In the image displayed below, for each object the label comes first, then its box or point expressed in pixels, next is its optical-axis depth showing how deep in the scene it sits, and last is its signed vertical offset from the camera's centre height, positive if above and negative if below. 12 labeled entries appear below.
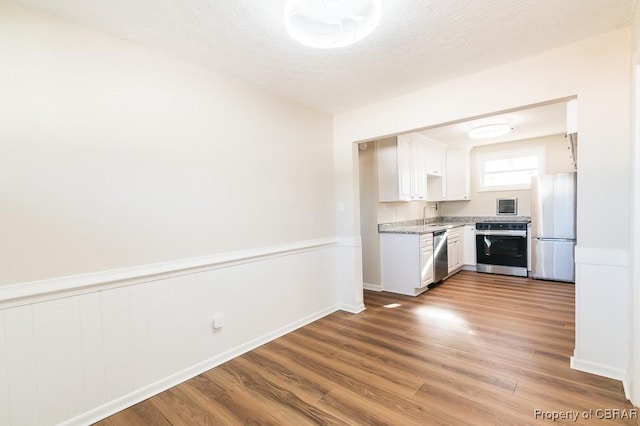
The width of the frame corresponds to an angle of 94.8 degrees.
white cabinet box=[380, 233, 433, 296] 4.06 -0.87
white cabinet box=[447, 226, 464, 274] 4.94 -0.86
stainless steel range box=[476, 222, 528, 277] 5.00 -0.86
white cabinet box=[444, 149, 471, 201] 5.82 +0.50
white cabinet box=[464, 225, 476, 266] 5.50 -0.86
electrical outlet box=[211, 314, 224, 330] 2.38 -0.93
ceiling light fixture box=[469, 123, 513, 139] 4.16 +1.00
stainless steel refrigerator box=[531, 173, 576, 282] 4.52 -0.46
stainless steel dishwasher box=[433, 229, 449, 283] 4.43 -0.87
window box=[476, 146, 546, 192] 5.39 +0.58
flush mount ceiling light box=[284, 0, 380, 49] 1.50 +0.99
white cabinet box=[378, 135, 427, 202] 4.29 +0.50
